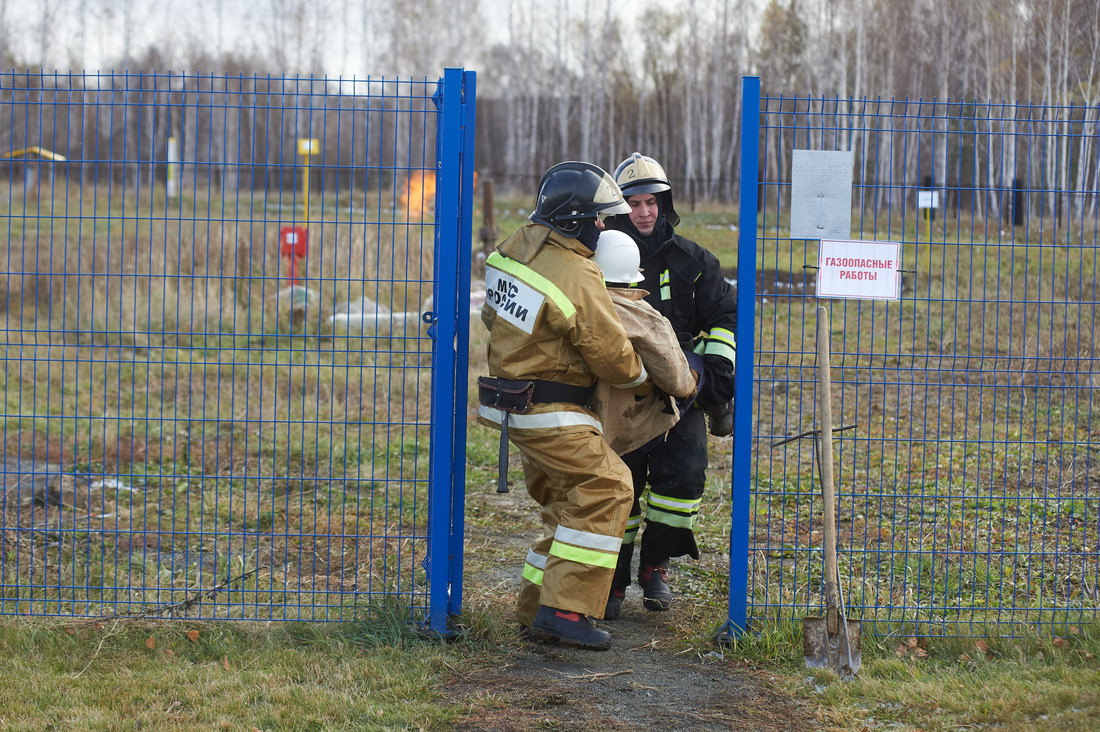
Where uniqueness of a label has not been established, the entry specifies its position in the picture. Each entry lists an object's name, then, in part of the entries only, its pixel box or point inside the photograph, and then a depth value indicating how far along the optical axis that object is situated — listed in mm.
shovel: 8273
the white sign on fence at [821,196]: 8484
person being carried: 8461
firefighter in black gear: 9445
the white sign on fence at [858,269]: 8547
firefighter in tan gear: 8141
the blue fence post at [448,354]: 8617
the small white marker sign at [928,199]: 9062
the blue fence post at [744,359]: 8430
